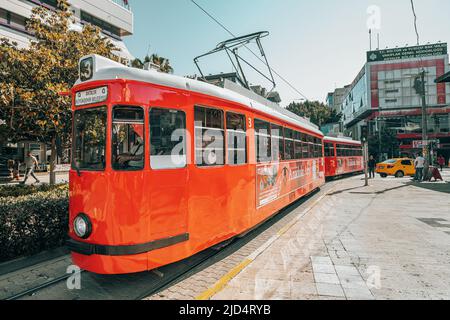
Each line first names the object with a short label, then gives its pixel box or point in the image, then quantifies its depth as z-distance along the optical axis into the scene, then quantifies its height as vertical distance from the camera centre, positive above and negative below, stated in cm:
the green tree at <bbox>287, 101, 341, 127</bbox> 5534 +990
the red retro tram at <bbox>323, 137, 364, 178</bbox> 2016 +36
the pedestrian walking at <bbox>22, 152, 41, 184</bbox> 1430 +14
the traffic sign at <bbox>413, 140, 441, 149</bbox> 1871 +103
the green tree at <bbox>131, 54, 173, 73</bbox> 2364 +868
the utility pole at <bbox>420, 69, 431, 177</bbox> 1895 +167
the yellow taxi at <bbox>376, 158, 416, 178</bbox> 2331 -68
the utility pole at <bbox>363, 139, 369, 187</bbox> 1705 +39
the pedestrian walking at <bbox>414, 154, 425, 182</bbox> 1895 -45
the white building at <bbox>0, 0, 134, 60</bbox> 2733 +1765
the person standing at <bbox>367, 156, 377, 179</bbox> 2298 -24
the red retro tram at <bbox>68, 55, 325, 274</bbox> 386 -7
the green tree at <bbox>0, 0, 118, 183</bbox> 884 +266
